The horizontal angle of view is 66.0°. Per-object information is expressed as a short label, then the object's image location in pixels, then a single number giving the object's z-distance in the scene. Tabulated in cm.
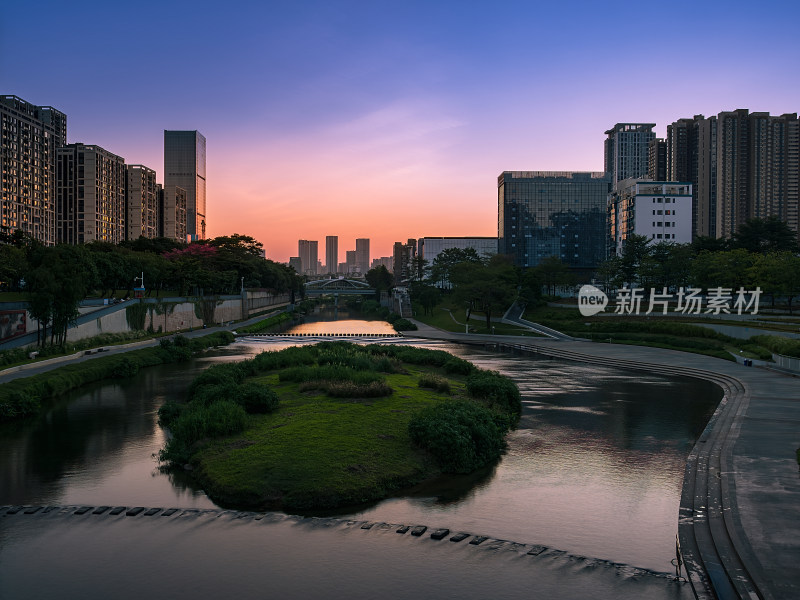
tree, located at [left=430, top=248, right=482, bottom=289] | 14588
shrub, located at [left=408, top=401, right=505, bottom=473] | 2359
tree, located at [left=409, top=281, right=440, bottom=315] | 12262
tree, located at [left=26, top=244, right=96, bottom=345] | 4841
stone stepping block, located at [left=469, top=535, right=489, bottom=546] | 1689
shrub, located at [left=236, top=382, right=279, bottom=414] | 2984
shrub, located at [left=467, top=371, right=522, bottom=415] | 3356
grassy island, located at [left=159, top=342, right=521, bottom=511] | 2061
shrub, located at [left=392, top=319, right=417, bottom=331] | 9862
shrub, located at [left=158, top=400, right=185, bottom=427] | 3067
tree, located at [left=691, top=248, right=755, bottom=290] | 8362
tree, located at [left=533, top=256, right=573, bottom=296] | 12319
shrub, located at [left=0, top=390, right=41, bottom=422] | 3181
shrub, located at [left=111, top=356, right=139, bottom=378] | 4712
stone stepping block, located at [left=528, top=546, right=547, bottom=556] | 1616
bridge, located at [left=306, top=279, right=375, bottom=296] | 19405
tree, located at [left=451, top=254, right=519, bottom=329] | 9022
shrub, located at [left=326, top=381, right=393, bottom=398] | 3331
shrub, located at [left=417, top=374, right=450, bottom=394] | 3703
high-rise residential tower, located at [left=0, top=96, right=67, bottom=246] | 16188
